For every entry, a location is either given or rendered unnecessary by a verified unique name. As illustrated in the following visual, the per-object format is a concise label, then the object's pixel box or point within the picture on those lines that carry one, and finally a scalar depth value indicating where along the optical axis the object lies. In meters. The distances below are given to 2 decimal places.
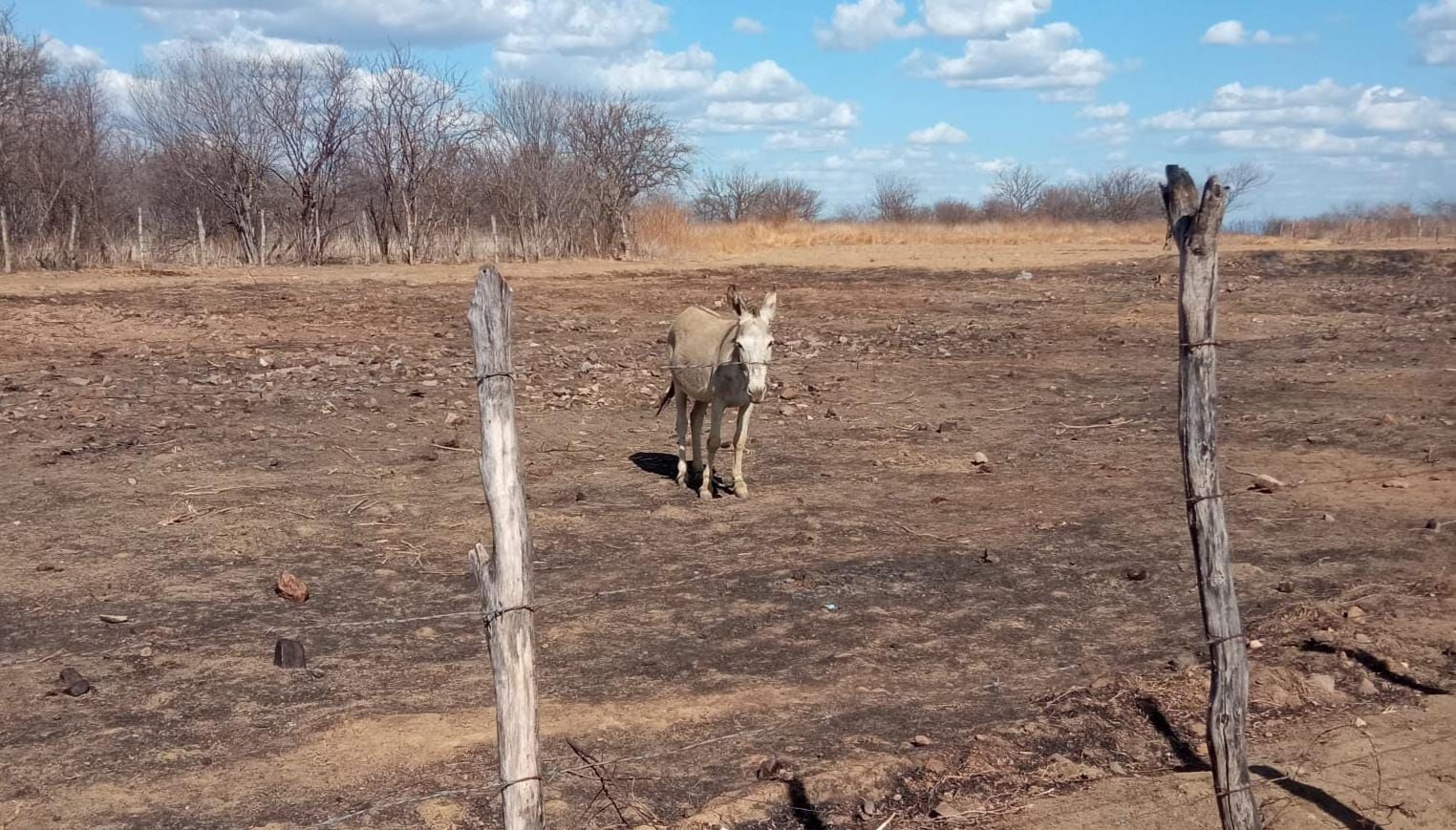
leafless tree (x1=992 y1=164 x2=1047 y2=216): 80.62
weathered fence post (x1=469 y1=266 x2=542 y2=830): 4.03
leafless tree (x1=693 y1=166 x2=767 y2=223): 68.38
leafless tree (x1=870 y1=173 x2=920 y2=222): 80.62
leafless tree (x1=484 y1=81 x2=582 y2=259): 39.84
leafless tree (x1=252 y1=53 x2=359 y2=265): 36.53
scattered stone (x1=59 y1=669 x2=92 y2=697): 6.57
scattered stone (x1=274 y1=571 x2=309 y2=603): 8.14
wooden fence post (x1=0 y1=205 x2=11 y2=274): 28.77
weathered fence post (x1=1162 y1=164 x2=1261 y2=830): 4.60
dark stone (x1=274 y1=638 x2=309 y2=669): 7.02
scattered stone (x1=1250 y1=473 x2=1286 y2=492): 10.08
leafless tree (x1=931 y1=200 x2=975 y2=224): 77.56
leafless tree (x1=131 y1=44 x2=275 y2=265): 35.78
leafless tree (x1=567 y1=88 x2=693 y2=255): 40.84
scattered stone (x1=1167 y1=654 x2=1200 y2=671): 6.89
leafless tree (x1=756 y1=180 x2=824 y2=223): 68.88
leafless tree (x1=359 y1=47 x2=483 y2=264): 37.53
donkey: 10.02
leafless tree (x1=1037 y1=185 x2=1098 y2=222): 74.06
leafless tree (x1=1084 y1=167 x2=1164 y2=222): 71.56
